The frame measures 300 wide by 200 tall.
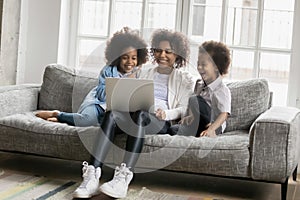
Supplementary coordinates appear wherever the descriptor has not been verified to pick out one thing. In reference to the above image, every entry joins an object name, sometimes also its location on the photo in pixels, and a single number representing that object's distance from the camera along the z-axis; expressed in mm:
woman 2887
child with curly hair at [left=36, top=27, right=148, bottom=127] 3388
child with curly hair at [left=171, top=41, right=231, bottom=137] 3280
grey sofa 2969
